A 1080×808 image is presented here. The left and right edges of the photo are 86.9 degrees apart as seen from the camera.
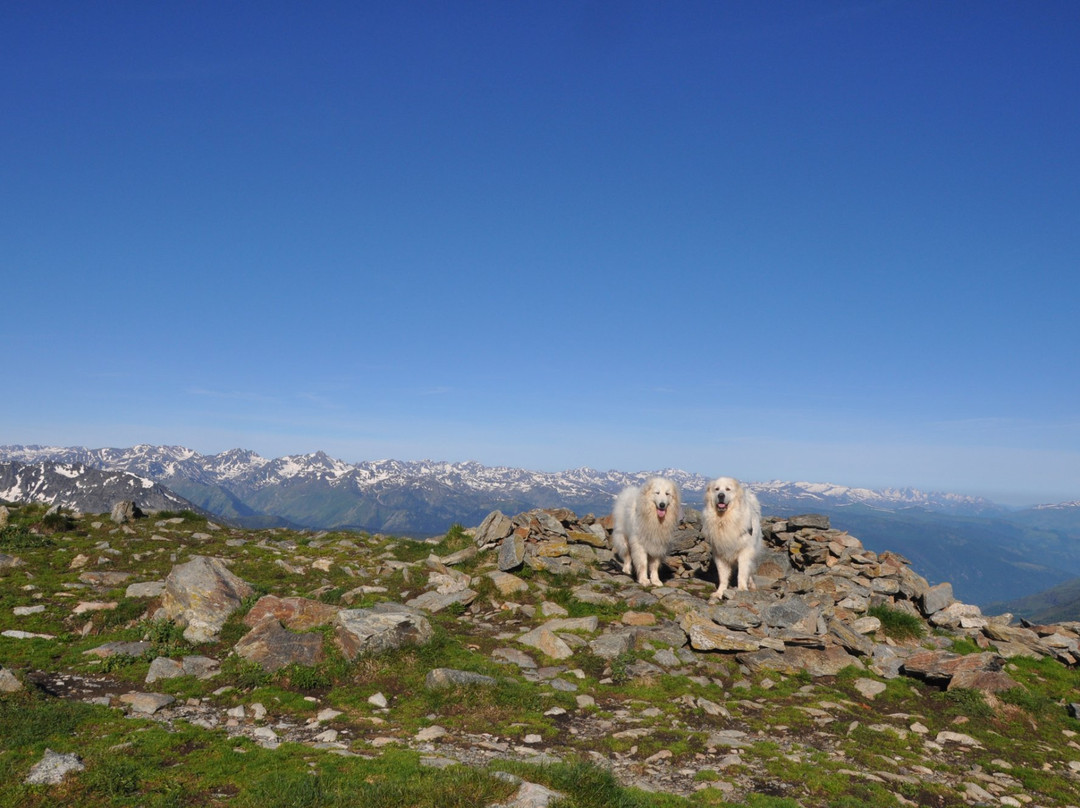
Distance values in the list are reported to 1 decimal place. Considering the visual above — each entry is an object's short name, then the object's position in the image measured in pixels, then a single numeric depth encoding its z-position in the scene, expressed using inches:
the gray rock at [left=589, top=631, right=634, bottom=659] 510.0
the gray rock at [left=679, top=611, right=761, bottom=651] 526.3
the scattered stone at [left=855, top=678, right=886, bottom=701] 478.6
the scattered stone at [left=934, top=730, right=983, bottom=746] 395.5
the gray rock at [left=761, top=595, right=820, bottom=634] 567.8
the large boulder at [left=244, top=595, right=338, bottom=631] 506.6
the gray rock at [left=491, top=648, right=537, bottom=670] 493.4
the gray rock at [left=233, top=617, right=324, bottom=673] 442.3
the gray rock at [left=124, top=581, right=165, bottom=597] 596.4
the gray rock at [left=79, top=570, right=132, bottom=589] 650.8
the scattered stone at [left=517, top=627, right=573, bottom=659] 513.7
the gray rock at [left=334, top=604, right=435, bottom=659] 458.0
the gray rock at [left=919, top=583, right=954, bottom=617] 694.5
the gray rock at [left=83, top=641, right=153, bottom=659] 462.0
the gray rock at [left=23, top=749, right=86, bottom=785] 263.3
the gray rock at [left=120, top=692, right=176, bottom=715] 373.2
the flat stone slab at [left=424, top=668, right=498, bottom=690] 418.3
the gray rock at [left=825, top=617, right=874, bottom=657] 551.5
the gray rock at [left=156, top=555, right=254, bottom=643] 510.9
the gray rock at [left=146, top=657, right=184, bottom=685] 426.9
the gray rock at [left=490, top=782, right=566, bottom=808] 237.0
